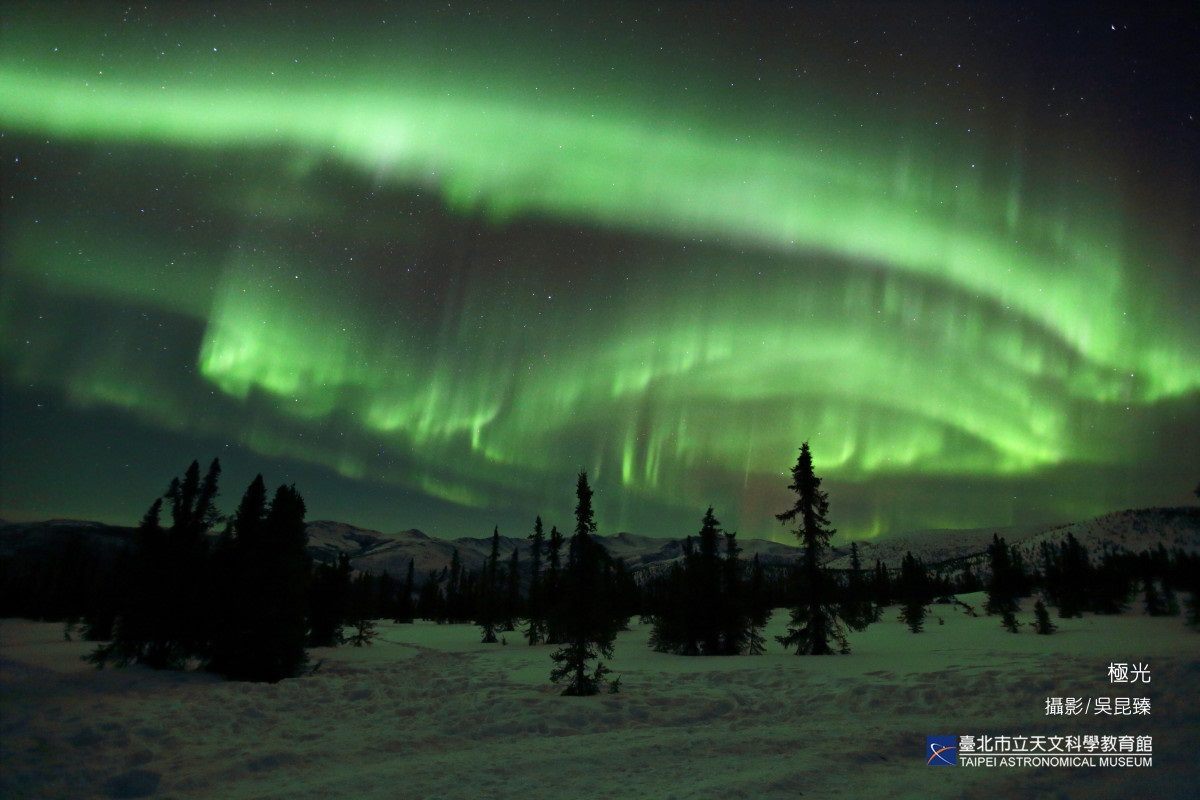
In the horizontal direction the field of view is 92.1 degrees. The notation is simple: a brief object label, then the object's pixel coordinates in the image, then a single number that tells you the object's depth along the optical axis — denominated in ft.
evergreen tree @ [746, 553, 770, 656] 121.80
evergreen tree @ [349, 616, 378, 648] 148.05
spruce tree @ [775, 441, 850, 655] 104.43
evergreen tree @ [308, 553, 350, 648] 143.09
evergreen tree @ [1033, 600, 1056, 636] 126.21
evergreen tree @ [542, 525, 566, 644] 161.58
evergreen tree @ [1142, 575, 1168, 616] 171.42
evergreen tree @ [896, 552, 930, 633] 154.51
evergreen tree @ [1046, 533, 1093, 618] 183.11
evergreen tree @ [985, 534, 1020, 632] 142.66
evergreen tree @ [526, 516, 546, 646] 165.78
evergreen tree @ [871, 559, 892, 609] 286.46
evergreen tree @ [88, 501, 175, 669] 82.02
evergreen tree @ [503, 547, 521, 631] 231.09
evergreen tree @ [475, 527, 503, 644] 170.65
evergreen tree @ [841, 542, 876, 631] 174.50
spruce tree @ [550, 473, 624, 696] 65.10
